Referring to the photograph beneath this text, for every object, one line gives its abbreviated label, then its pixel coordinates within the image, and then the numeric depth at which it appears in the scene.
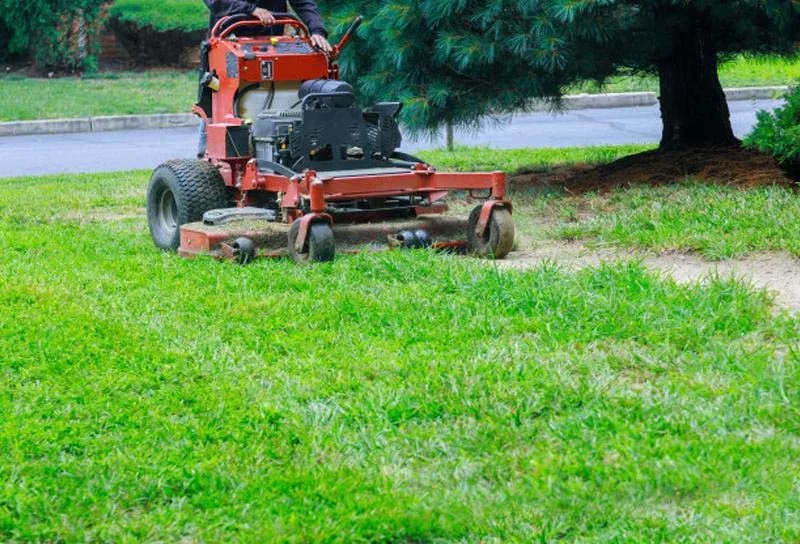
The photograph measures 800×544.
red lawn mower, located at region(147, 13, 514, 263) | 13.26
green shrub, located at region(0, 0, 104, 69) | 42.81
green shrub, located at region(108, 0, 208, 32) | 46.52
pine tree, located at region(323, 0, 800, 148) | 16.36
